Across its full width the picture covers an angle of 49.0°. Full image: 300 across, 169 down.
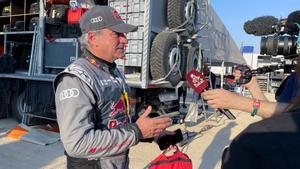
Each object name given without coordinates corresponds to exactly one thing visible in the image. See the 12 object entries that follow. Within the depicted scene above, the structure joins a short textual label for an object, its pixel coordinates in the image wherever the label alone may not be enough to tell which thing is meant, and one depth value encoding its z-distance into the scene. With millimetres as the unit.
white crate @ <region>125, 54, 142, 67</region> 5672
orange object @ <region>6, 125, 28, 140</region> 5825
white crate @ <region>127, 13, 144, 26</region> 5703
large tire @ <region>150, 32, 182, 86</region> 5664
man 1699
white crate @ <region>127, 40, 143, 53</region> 5650
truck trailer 5723
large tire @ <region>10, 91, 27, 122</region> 7062
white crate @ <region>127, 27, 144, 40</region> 5660
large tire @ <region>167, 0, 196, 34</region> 6129
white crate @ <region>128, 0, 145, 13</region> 5684
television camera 2180
